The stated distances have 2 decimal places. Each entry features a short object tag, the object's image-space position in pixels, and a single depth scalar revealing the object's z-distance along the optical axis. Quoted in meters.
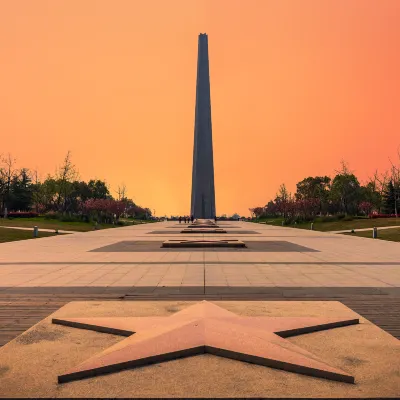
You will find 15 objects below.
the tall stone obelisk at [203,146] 117.19
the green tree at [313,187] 117.56
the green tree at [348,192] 103.94
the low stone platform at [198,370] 4.15
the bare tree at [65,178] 71.02
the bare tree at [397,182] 77.97
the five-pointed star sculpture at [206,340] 4.67
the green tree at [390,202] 84.62
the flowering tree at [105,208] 69.51
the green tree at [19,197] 91.86
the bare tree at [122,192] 104.06
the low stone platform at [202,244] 22.61
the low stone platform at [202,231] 39.51
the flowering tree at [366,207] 90.49
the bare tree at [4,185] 81.25
